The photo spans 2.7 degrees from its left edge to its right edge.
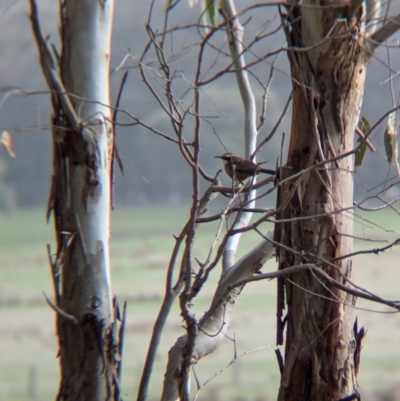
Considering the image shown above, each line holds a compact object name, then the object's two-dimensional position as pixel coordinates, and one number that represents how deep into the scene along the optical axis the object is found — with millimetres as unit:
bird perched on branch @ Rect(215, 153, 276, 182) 29553
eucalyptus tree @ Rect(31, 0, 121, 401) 29097
